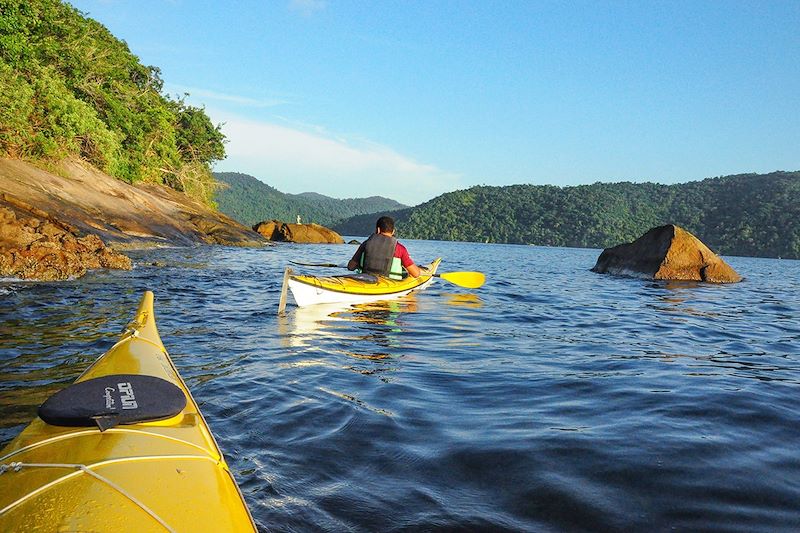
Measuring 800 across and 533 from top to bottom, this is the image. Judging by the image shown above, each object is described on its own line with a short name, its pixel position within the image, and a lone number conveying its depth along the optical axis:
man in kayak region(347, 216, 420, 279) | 9.75
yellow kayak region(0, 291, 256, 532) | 1.67
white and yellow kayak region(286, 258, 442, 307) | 8.66
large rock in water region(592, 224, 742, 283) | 16.80
